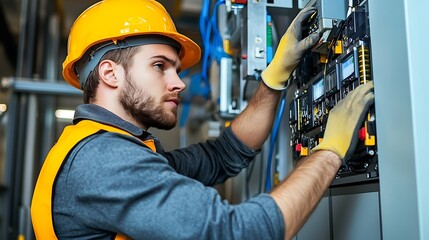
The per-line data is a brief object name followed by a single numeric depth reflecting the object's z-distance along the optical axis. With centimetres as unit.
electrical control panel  98
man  87
